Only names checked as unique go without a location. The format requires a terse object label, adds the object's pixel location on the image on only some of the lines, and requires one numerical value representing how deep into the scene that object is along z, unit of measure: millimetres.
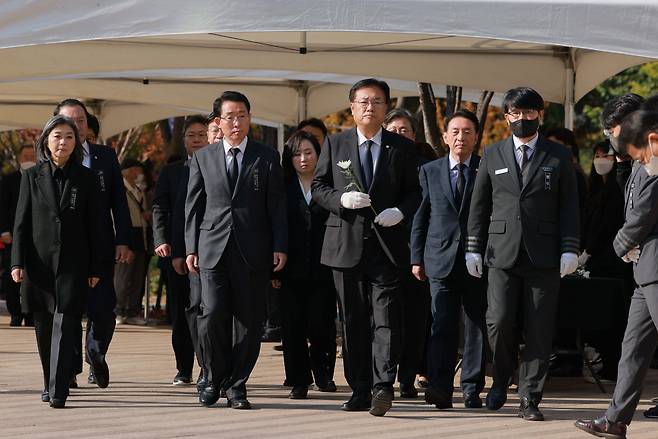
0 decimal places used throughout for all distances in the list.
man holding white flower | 16282
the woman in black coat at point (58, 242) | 16641
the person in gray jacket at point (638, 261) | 13860
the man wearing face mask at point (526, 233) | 15862
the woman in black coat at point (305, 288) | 18183
